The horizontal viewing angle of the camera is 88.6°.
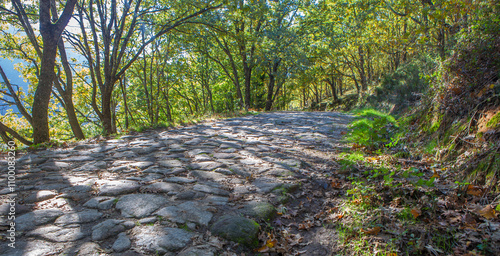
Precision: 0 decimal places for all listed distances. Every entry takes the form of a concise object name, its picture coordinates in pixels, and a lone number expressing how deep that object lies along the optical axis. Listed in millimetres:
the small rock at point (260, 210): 2402
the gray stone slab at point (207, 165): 3765
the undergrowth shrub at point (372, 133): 4816
